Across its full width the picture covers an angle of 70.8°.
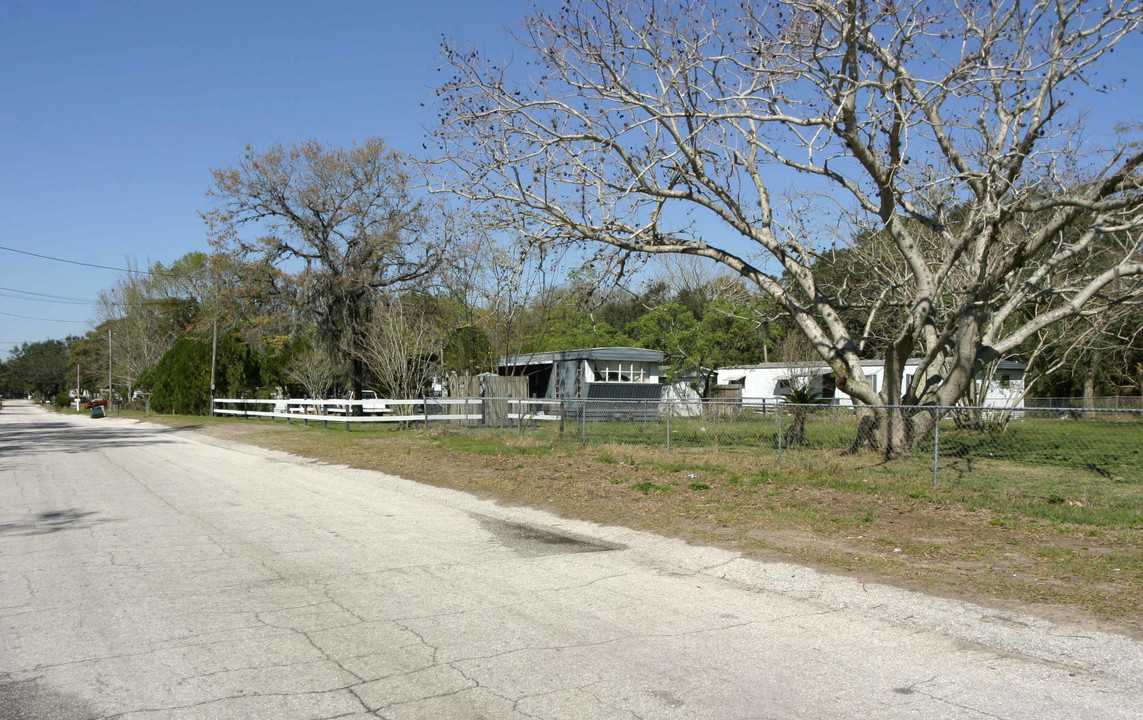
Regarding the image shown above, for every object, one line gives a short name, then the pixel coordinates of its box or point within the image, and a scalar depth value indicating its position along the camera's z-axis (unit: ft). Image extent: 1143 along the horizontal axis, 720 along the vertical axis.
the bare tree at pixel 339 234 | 115.44
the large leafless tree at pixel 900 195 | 46.52
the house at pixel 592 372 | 107.86
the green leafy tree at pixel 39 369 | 409.69
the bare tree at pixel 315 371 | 125.39
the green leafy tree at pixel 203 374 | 153.48
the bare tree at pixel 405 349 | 96.02
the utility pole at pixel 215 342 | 137.28
